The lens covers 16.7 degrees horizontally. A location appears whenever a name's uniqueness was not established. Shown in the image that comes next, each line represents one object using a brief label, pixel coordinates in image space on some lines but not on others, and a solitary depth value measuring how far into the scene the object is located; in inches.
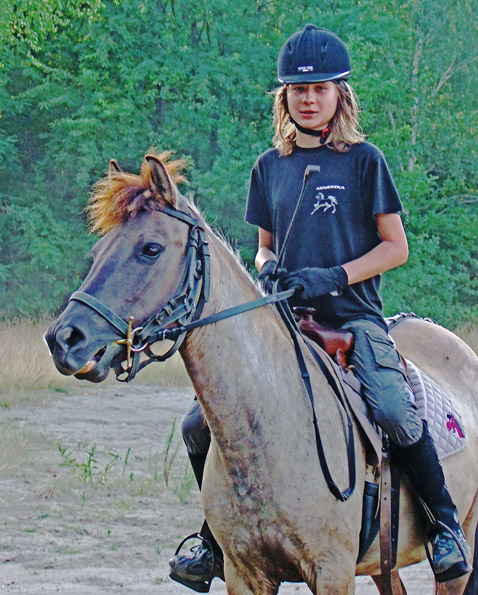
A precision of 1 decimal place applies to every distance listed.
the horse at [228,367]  223.4
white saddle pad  308.6
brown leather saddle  287.0
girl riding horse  285.8
